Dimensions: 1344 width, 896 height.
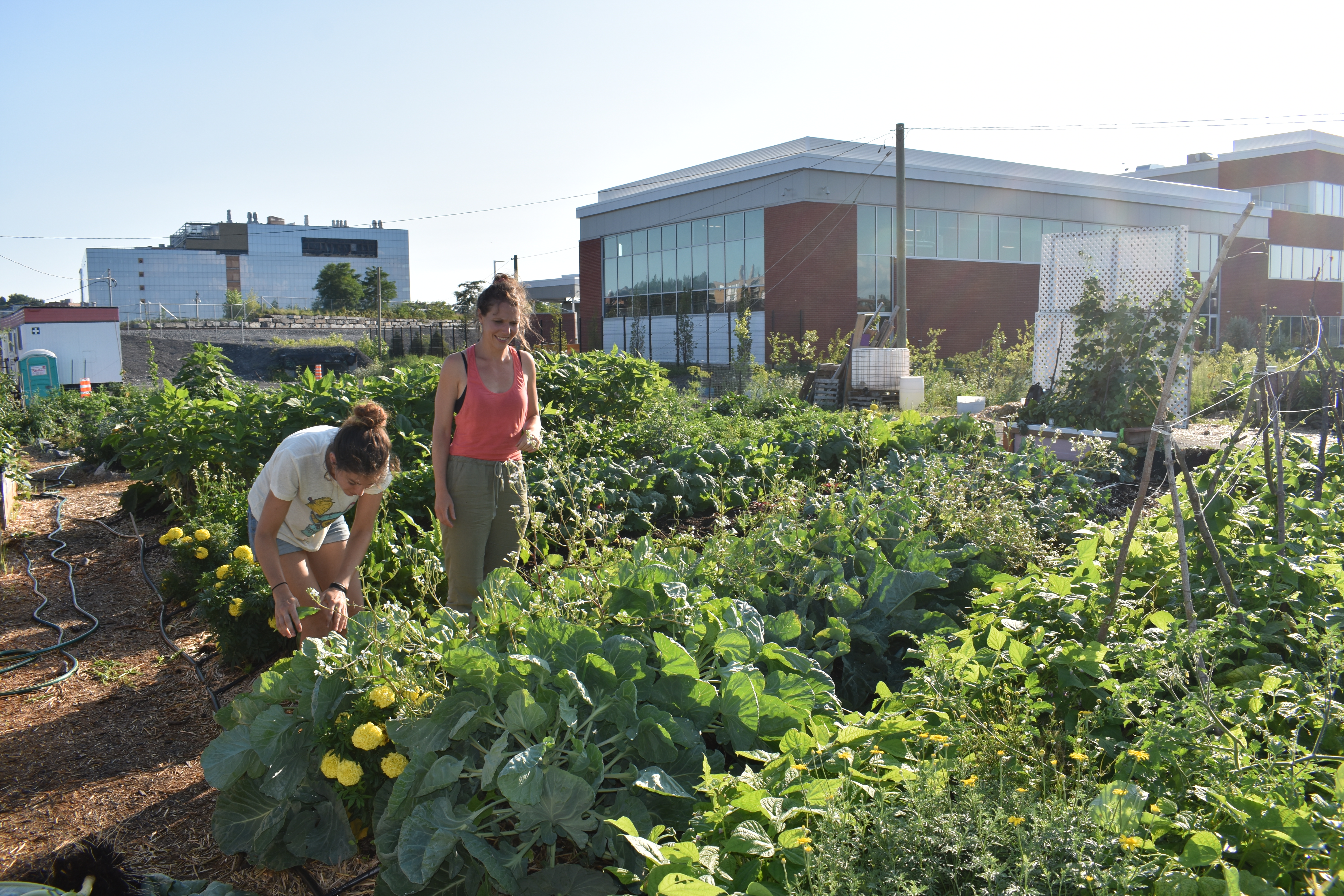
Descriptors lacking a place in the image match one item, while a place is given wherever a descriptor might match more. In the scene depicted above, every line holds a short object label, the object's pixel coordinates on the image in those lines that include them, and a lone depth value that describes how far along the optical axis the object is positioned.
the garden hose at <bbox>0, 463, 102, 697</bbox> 4.10
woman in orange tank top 3.57
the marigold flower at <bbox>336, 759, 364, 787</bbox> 2.22
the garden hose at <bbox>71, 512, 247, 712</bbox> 3.86
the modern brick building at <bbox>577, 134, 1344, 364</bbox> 25.31
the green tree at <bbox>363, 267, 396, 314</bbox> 79.69
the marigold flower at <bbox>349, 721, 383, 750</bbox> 2.18
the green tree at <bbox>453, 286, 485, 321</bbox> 37.31
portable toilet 19.14
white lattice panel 10.47
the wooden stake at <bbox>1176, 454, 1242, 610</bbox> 2.53
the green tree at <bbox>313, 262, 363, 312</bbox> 77.69
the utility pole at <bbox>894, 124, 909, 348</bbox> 16.34
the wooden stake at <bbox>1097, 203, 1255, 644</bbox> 2.39
